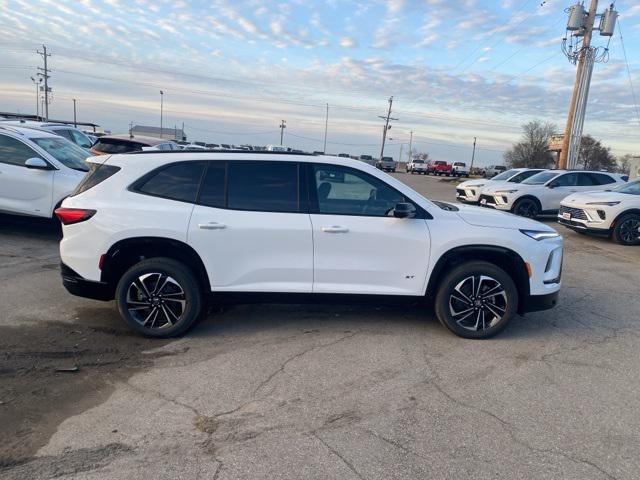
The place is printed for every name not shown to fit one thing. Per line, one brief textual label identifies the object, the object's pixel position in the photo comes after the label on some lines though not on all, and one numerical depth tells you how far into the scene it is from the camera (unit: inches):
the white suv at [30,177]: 335.6
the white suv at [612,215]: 448.5
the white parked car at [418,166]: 2498.8
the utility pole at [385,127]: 3030.5
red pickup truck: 2448.3
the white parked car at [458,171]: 2418.4
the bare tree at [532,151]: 3083.2
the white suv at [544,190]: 603.2
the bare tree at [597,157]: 3361.2
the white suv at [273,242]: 187.5
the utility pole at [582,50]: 986.1
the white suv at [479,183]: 699.4
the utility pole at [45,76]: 2975.4
